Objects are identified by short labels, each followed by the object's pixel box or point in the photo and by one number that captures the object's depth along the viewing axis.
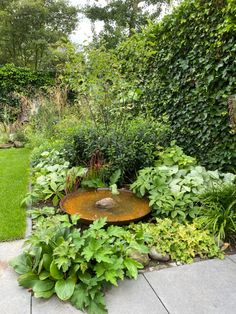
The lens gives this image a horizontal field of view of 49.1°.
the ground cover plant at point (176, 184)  2.75
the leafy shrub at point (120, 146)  3.54
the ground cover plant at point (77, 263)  1.81
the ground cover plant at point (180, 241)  2.30
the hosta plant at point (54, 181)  3.31
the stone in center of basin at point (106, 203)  2.89
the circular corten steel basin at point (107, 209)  2.70
